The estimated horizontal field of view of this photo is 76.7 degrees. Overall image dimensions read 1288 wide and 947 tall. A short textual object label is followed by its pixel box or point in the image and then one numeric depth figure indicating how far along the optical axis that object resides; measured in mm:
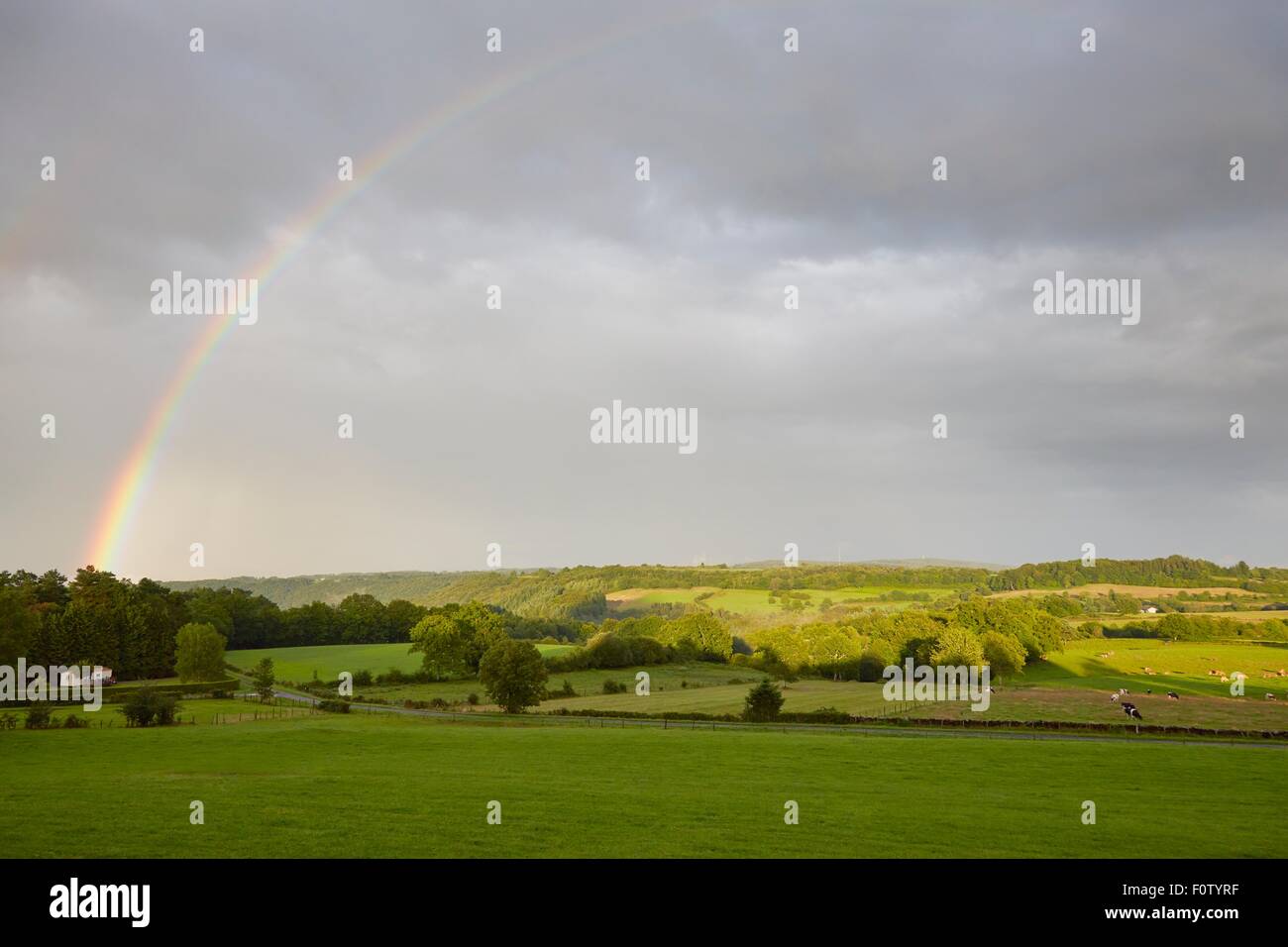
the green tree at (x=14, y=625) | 65562
